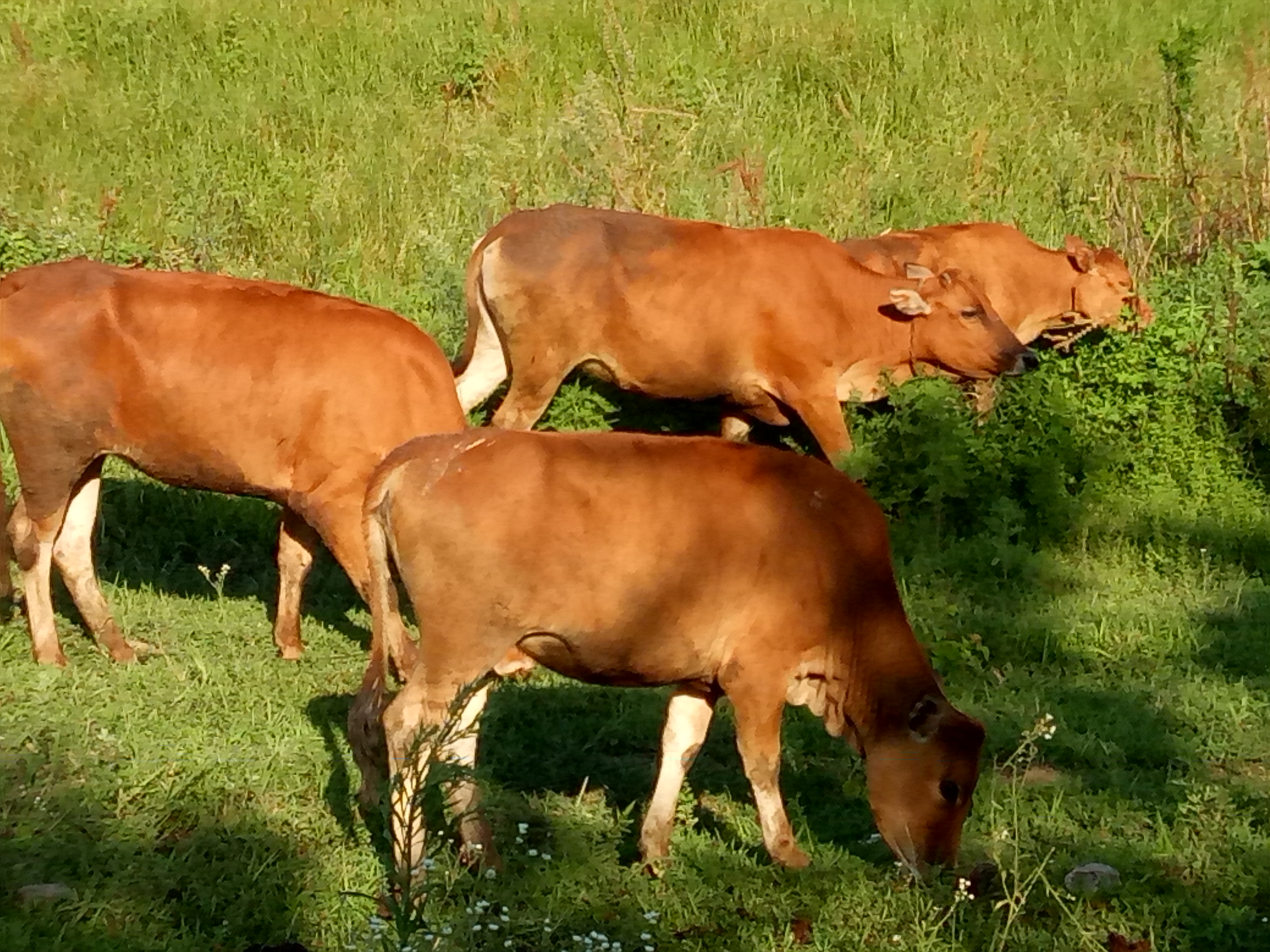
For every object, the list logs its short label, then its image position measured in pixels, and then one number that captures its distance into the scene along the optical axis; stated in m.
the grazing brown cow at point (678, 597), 11.67
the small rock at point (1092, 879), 11.71
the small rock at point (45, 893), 11.12
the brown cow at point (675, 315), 21.39
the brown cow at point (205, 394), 16.00
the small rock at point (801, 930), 11.14
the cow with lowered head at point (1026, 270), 23.95
